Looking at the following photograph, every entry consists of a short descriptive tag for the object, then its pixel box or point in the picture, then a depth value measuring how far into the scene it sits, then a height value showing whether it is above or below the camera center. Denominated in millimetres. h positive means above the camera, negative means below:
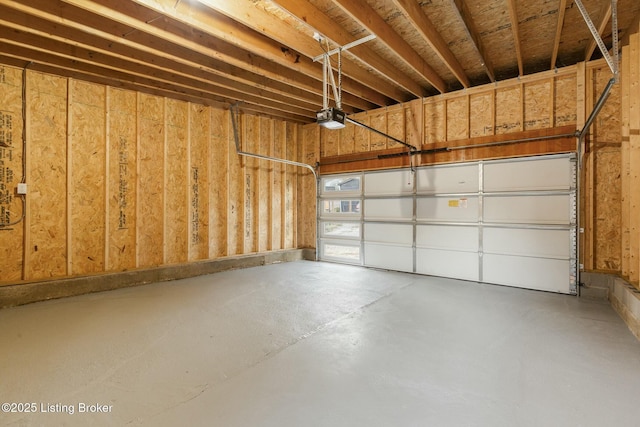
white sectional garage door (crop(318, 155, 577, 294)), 4621 -127
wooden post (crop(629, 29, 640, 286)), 3287 +681
